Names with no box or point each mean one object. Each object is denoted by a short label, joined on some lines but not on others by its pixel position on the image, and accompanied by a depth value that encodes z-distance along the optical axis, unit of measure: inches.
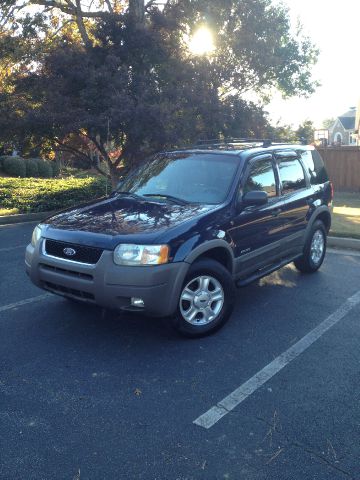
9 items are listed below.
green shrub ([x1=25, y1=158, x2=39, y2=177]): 1049.5
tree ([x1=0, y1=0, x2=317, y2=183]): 491.8
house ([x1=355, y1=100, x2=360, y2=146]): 1513.3
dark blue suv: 158.4
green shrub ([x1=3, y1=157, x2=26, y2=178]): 1005.8
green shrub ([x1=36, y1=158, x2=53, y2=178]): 1085.1
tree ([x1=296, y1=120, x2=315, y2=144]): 1030.3
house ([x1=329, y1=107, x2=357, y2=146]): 2637.8
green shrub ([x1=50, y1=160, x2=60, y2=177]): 1153.4
